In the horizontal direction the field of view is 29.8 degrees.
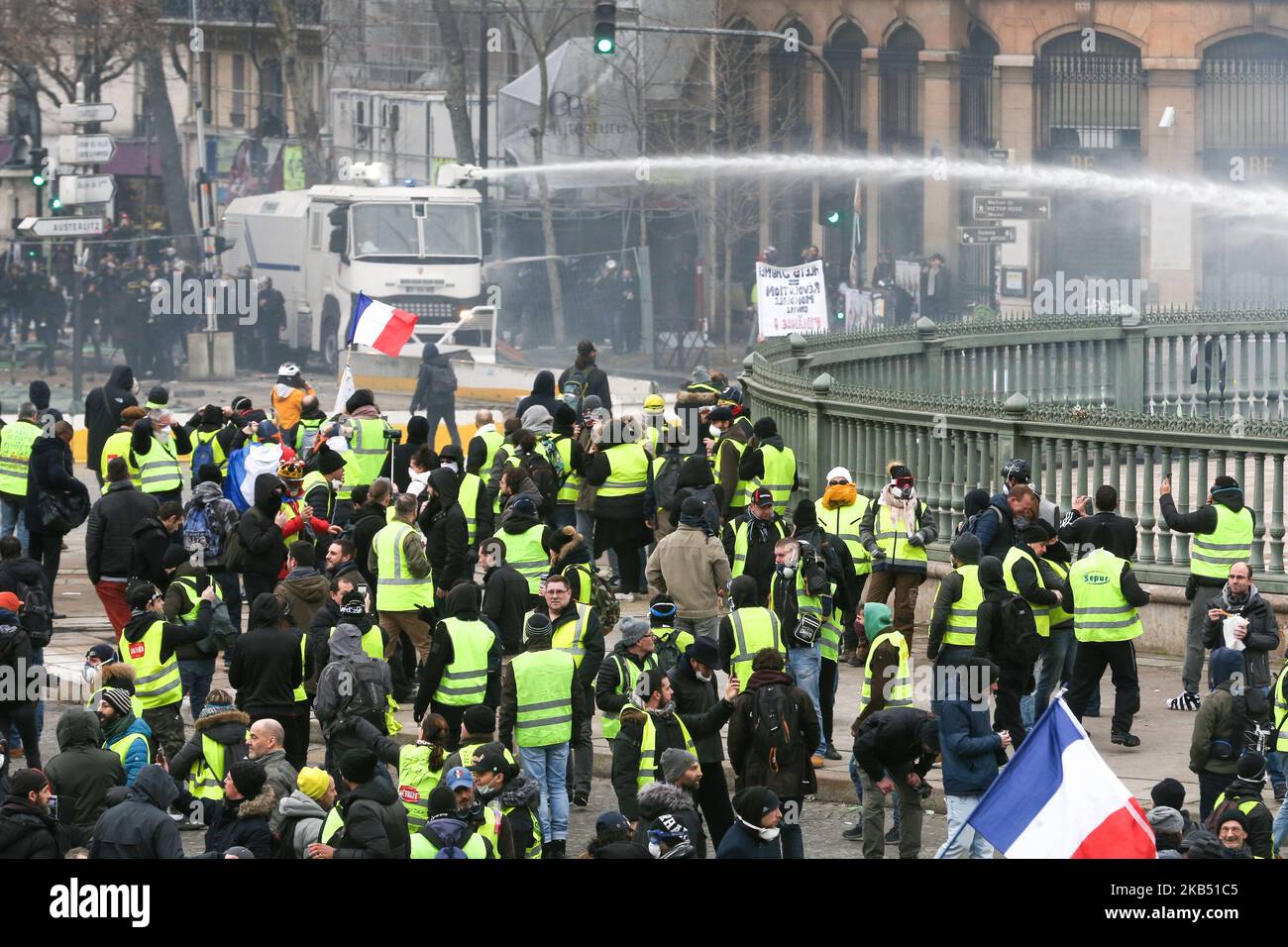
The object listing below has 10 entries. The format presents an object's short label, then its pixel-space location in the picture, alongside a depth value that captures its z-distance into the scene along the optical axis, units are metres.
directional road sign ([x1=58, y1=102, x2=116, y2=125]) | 30.66
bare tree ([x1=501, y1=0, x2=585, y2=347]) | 46.84
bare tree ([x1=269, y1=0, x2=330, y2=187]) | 50.34
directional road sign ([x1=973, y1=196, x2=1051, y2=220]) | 42.56
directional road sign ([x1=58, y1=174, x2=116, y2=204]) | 31.55
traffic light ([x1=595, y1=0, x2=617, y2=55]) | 30.30
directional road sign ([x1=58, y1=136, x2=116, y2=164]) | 31.42
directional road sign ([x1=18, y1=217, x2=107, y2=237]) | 30.69
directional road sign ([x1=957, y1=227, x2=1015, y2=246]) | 41.72
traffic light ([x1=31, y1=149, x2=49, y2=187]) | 35.91
